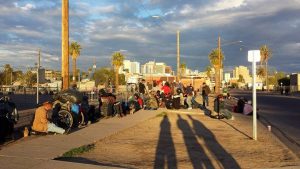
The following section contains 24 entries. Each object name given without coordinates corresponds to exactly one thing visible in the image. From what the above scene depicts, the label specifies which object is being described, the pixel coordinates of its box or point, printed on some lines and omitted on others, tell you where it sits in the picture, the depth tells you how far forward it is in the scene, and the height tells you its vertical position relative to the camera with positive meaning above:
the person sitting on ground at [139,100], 17.63 -0.80
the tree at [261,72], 86.07 +4.38
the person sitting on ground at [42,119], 8.49 -0.93
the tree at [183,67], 90.55 +6.08
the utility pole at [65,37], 12.46 +2.11
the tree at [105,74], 90.83 +4.11
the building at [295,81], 72.78 +1.40
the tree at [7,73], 90.55 +4.49
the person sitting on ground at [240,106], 17.95 -1.22
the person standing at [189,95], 19.81 -0.59
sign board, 9.21 +0.98
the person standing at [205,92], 22.22 -0.42
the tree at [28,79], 79.02 +2.30
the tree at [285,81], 92.33 +1.65
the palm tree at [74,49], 58.35 +7.57
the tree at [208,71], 97.49 +5.20
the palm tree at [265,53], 73.64 +8.35
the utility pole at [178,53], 28.54 +3.28
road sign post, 9.20 +0.83
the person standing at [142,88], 20.89 -0.13
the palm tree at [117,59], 68.85 +6.55
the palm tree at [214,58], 64.62 +6.54
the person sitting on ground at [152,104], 17.72 -1.06
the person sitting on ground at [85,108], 11.35 -0.85
